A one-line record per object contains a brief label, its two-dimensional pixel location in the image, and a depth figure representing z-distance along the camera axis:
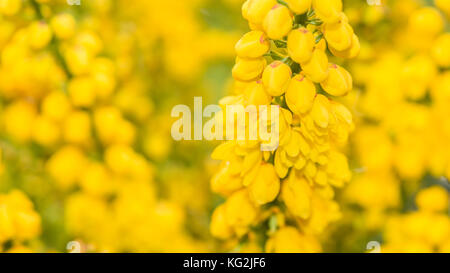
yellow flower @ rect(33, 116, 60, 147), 0.24
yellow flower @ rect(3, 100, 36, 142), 0.25
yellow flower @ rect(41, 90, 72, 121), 0.23
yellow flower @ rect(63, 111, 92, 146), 0.23
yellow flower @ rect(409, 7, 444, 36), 0.23
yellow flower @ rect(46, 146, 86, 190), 0.24
